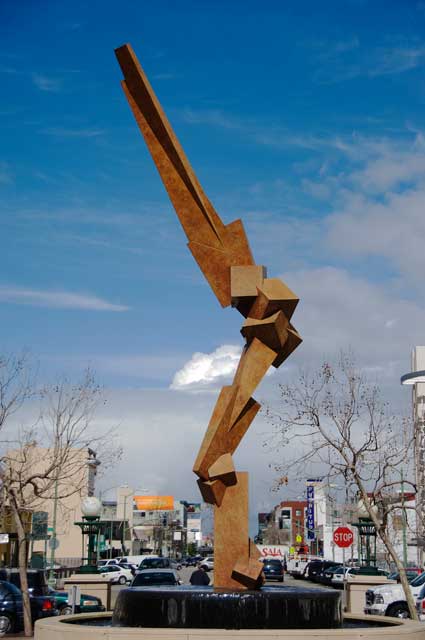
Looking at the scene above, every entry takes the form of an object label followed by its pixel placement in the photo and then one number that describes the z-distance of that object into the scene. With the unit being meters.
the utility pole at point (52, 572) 36.81
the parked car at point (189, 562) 83.97
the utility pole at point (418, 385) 66.39
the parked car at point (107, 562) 54.59
